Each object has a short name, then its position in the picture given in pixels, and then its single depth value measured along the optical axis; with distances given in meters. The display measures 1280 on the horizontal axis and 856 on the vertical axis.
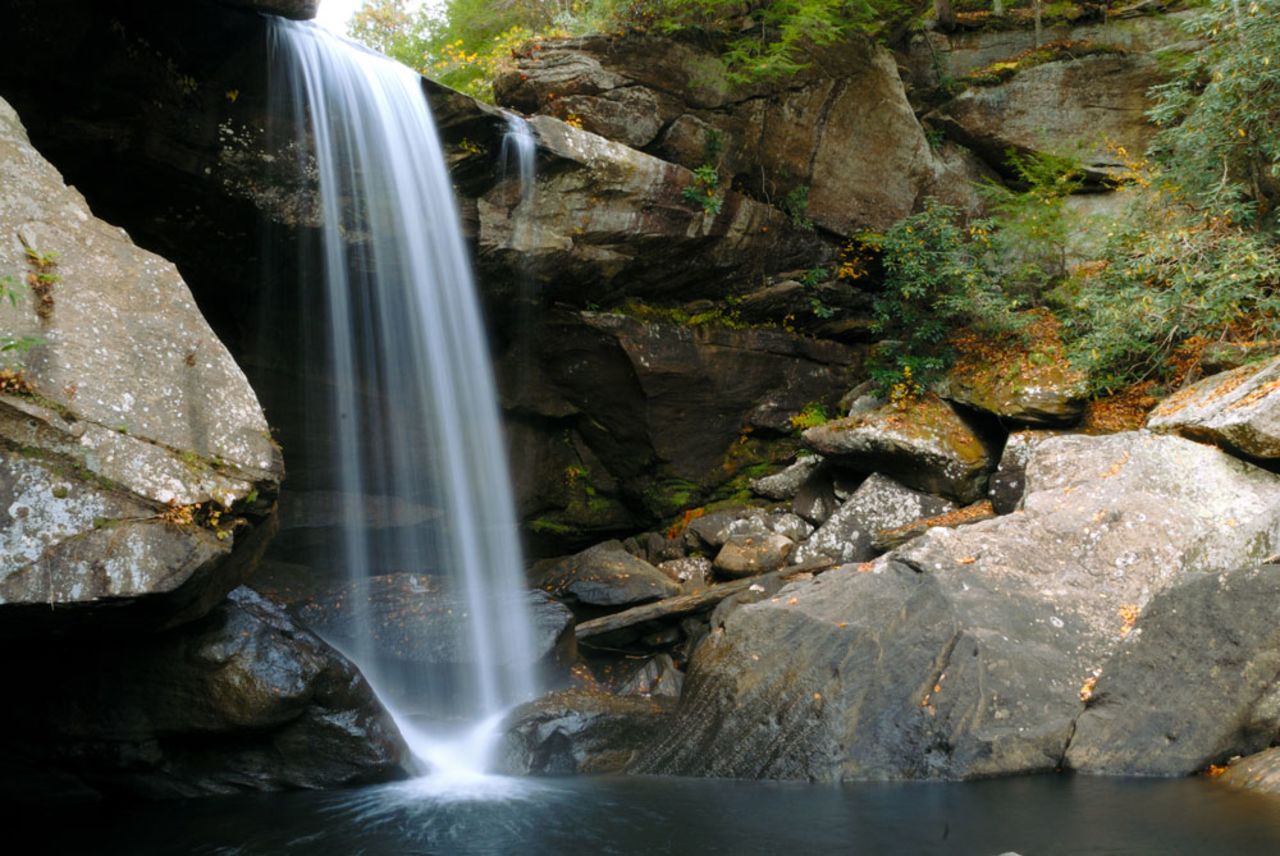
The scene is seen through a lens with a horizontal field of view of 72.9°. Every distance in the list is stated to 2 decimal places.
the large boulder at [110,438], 5.52
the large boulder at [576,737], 8.15
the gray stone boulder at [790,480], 12.81
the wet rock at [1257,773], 5.99
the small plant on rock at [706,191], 12.35
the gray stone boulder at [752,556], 11.32
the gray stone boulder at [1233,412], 8.20
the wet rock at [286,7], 8.67
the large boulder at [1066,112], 14.59
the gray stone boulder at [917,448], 11.44
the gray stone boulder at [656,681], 9.85
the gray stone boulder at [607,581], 11.07
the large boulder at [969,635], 7.21
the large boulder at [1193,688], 6.64
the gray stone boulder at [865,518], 11.25
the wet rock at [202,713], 7.05
